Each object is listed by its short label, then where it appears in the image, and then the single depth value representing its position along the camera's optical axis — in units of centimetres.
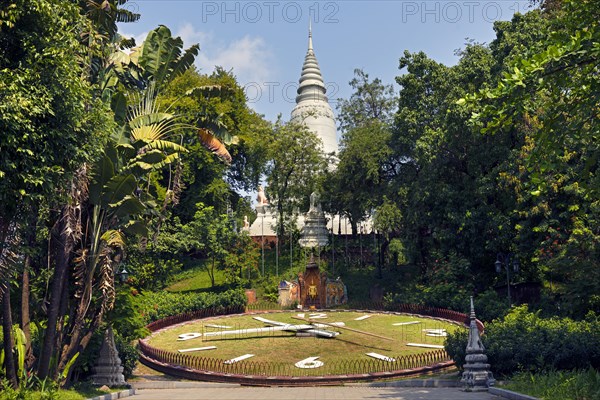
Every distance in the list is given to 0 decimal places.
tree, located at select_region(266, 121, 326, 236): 4444
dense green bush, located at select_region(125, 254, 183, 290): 3384
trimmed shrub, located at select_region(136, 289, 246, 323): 2979
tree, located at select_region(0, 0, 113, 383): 1031
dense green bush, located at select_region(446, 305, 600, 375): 1553
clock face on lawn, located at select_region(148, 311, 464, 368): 2173
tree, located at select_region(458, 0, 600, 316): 1160
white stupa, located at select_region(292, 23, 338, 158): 6322
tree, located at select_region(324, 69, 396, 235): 4119
